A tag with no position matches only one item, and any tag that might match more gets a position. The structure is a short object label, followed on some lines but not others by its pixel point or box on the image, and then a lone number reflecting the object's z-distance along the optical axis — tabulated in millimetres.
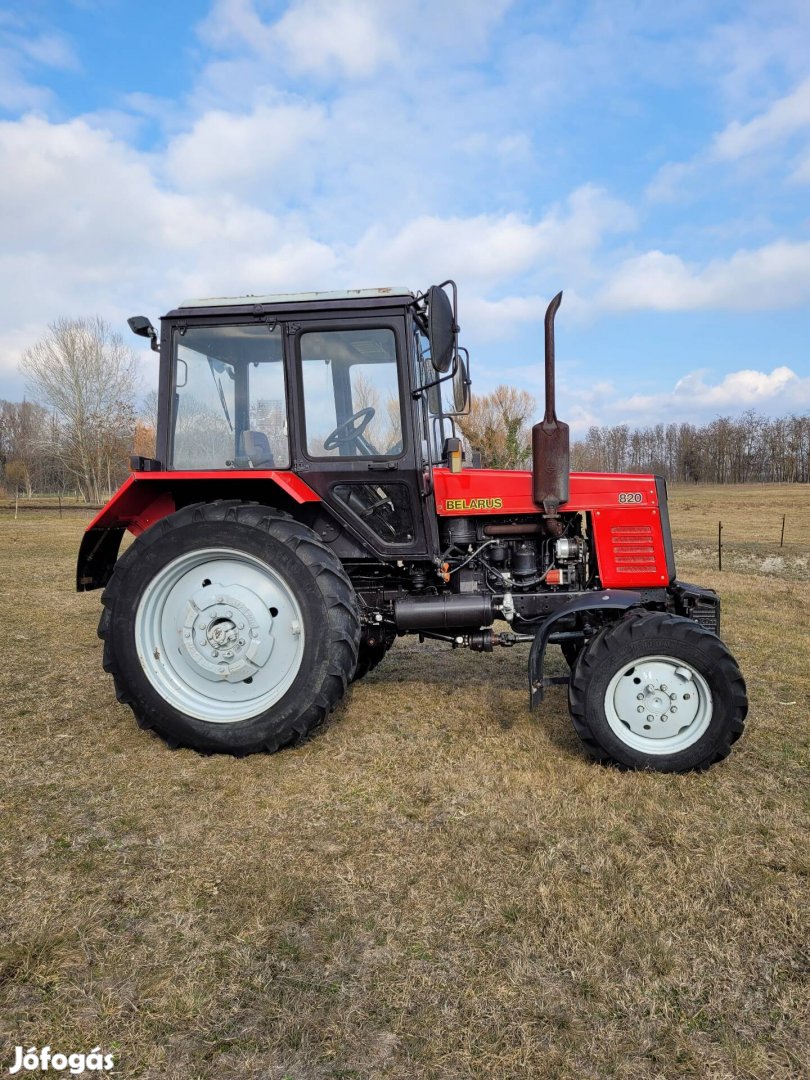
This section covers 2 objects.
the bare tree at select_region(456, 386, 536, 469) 23703
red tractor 3363
